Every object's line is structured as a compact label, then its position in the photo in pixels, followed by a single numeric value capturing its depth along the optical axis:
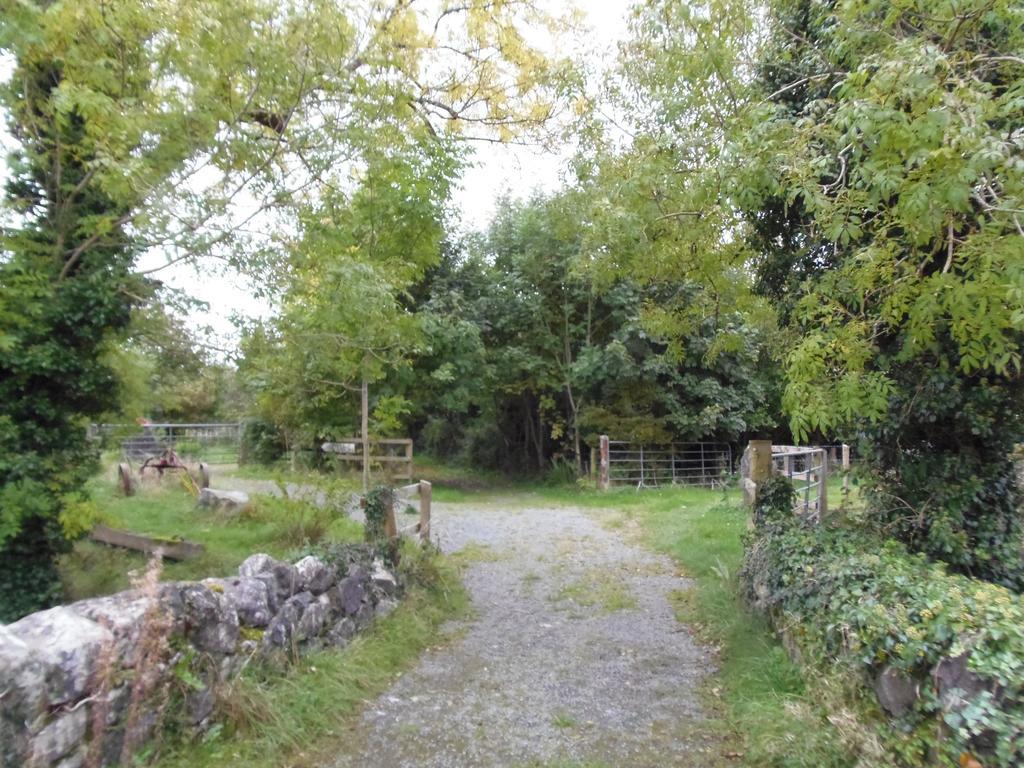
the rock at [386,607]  6.07
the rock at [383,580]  6.23
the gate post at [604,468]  17.66
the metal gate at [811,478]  8.91
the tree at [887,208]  4.19
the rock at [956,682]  2.80
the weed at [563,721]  4.45
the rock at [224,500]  10.61
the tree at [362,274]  6.74
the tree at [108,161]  5.59
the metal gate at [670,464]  18.22
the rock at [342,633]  5.31
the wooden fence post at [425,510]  7.88
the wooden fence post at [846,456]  15.11
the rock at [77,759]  3.01
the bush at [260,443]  20.97
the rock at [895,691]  3.20
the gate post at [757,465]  7.58
